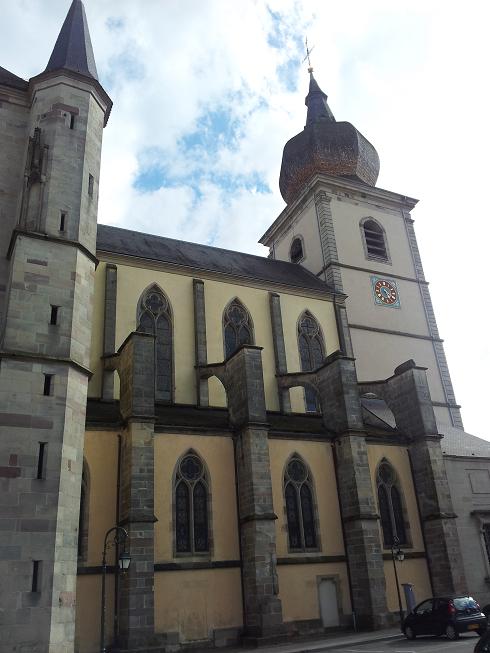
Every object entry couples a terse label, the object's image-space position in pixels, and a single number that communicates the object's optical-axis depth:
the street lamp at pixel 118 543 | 12.50
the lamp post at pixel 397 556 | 18.17
